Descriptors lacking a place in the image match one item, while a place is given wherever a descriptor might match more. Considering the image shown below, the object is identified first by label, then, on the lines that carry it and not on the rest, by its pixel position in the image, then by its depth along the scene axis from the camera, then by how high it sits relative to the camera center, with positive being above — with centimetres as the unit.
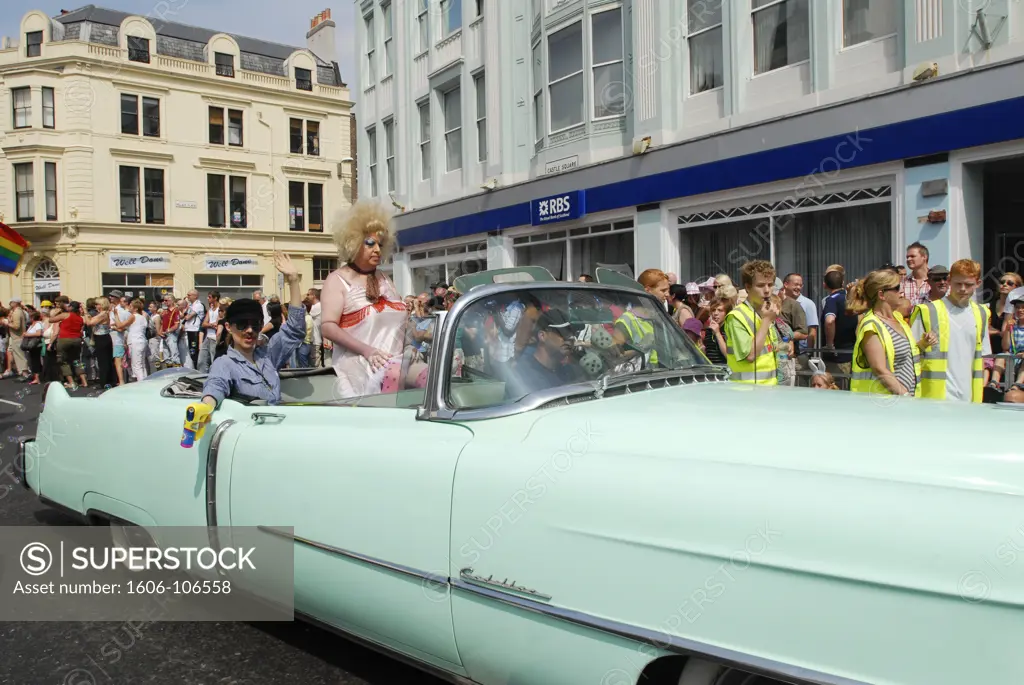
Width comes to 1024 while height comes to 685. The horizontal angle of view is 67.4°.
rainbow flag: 901 +117
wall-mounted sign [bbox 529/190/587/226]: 1456 +243
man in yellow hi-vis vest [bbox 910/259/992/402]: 509 -18
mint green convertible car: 166 -49
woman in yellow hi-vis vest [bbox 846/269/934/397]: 438 -14
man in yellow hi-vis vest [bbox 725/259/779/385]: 484 -2
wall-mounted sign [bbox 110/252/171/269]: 3269 +355
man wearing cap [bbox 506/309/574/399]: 267 -11
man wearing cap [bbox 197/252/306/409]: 362 -7
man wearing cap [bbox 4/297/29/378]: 1686 +32
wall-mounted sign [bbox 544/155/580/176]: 1470 +326
